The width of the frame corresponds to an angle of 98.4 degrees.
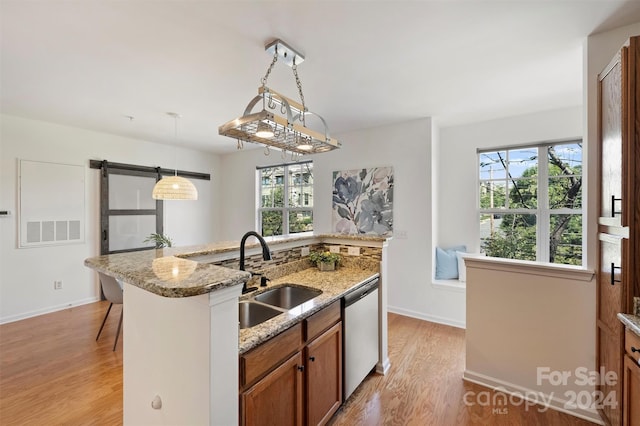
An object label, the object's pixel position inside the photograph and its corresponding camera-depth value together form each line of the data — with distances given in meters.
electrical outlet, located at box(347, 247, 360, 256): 2.46
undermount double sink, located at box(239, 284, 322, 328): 1.66
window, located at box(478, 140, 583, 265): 3.33
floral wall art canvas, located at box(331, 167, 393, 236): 3.91
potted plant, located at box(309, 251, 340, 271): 2.41
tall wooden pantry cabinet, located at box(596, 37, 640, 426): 1.45
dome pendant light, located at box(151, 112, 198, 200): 3.26
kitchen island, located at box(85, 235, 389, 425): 0.95
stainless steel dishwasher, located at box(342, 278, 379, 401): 1.93
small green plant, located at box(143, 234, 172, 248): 4.45
